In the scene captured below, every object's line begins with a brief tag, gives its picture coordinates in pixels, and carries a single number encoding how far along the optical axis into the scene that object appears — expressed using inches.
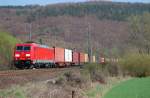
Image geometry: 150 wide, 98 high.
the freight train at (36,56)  1911.9
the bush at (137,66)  2080.5
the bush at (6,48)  2118.2
